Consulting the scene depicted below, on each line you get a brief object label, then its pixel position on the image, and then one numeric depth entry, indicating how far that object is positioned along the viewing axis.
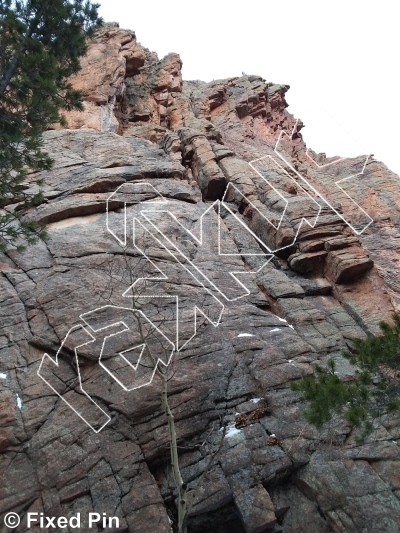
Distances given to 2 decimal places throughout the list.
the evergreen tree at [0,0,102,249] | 9.76
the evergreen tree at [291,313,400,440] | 7.01
